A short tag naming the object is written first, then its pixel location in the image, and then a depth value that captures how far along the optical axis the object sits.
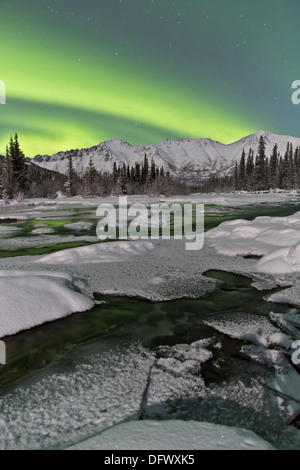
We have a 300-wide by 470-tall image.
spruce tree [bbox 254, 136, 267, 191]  74.44
